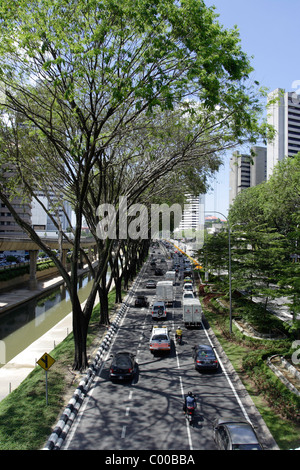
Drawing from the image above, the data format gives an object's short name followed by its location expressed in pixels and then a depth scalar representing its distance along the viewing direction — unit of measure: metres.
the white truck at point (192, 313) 26.62
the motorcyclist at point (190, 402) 13.22
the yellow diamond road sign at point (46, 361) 14.42
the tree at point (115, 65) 12.60
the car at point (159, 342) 20.67
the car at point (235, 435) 10.05
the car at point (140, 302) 35.35
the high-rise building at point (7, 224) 98.69
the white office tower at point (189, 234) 51.04
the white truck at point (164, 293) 35.03
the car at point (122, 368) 16.86
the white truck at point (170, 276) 48.67
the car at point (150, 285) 46.06
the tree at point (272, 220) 21.78
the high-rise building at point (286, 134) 124.06
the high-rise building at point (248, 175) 163.00
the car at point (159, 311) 29.27
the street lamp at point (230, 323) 24.39
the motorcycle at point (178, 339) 23.01
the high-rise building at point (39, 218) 154.88
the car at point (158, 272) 57.43
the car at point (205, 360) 17.94
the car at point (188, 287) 41.59
